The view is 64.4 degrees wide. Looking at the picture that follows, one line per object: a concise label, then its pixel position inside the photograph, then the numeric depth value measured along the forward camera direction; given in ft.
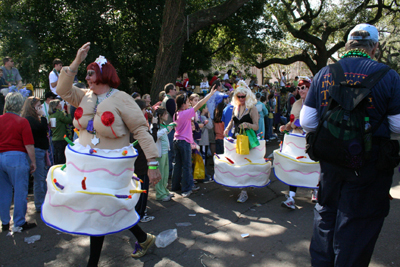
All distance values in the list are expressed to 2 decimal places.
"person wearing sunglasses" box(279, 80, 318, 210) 16.74
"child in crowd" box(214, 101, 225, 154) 26.61
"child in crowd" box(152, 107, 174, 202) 18.21
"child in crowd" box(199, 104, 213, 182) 26.20
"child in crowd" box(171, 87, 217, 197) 19.98
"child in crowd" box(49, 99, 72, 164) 20.34
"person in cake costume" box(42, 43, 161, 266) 9.38
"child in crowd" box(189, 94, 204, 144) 22.39
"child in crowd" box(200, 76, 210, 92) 36.31
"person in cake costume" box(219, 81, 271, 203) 18.25
